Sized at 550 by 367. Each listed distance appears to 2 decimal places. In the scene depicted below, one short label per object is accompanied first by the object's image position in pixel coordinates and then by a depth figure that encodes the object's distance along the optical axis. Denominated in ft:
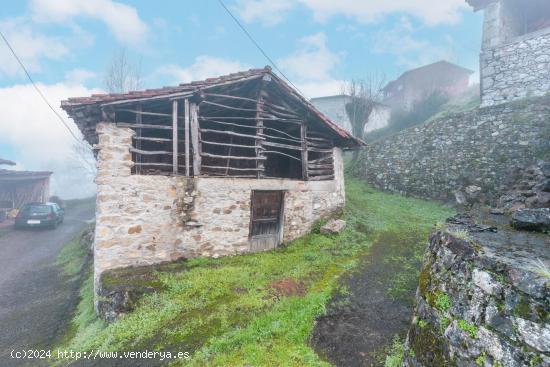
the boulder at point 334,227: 30.58
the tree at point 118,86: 77.20
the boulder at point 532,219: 12.50
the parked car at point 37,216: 52.50
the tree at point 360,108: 66.28
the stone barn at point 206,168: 21.63
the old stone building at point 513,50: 36.52
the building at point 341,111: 89.20
